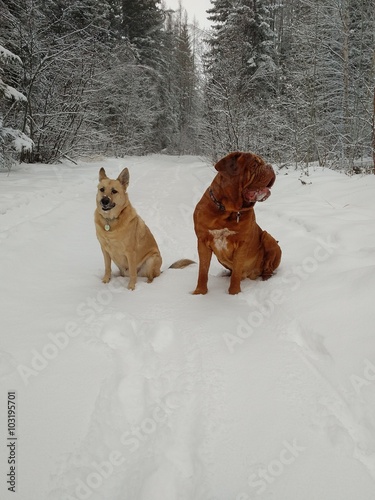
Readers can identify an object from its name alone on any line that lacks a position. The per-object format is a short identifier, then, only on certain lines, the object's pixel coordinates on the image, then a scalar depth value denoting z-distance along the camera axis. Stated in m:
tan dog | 3.20
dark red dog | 2.59
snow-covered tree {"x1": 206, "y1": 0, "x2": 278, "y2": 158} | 12.97
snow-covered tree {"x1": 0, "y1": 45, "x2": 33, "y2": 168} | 7.57
